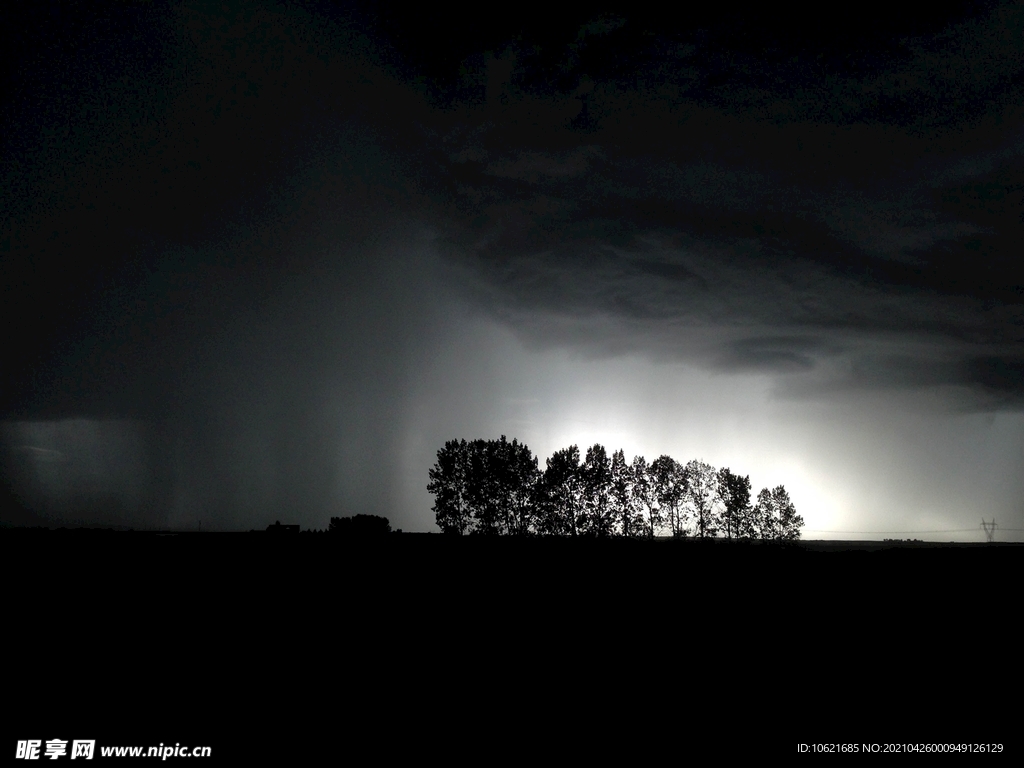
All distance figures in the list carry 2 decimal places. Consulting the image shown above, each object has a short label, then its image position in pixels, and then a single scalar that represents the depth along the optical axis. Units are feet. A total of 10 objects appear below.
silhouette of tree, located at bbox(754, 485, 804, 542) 377.91
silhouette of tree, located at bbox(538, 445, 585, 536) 323.98
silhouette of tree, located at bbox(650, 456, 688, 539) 344.69
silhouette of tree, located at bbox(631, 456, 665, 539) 339.57
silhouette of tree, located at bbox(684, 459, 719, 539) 351.25
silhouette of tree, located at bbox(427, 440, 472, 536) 318.86
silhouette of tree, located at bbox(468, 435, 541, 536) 319.88
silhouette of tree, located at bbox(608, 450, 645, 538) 332.39
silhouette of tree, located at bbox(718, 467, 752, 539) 360.40
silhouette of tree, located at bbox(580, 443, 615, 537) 326.65
